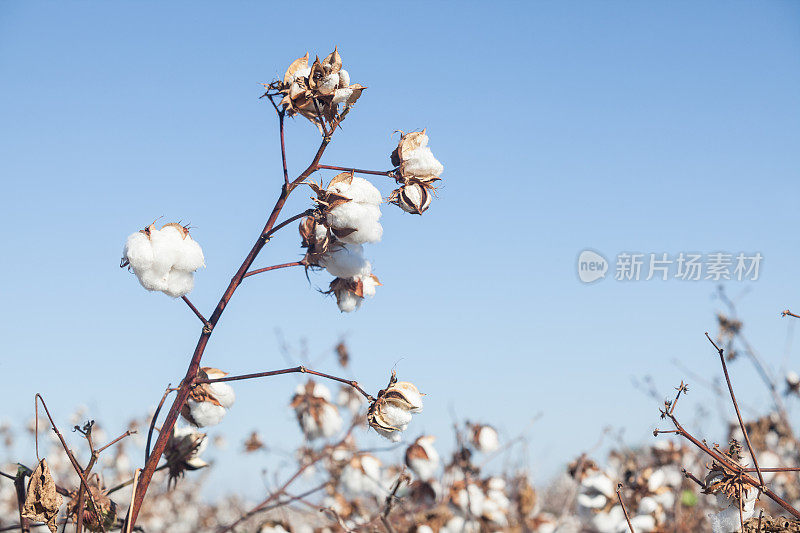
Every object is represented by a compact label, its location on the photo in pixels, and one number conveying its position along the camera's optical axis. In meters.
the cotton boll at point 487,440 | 3.50
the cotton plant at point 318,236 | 1.27
